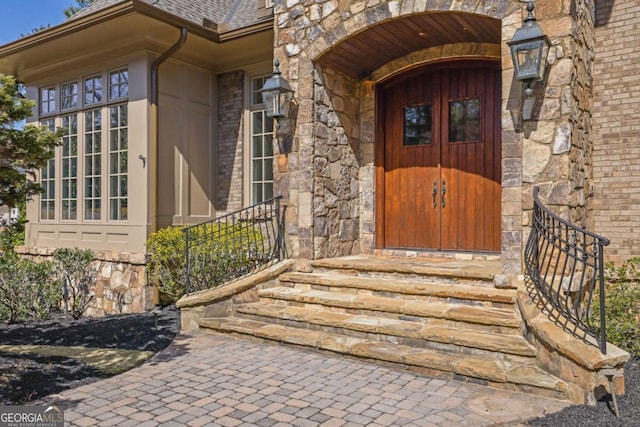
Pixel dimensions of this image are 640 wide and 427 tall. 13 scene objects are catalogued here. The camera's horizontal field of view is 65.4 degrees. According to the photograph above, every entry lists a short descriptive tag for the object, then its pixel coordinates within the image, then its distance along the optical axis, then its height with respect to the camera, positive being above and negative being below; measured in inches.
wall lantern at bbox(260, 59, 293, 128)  220.1 +53.9
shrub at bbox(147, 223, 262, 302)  231.1 -20.1
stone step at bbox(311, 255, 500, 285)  184.2 -20.2
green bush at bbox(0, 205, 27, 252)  351.8 -14.3
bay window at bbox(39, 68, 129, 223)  282.5 +39.0
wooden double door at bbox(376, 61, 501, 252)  226.4 +27.5
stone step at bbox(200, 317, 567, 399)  128.7 -41.4
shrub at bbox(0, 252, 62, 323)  250.7 -37.0
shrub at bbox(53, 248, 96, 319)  272.8 -32.9
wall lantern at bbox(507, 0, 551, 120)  159.2 +52.9
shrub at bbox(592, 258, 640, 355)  151.8 -30.4
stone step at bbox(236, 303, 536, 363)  143.8 -36.5
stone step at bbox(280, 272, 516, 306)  168.6 -26.3
